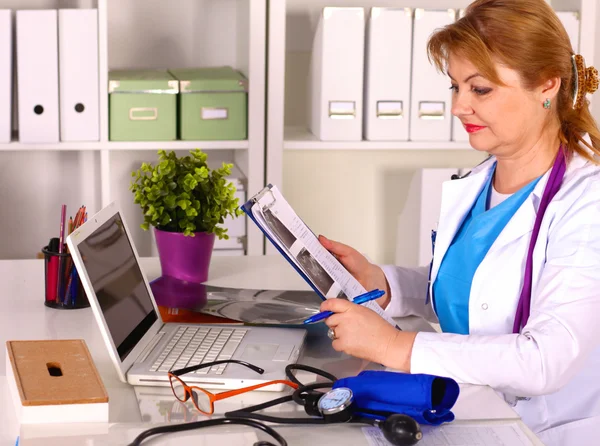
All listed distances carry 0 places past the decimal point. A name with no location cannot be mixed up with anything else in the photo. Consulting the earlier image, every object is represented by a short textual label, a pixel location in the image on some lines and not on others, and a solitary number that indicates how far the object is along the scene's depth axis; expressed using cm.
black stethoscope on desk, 104
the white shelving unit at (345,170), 298
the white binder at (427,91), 261
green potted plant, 173
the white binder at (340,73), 258
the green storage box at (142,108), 257
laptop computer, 125
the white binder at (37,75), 247
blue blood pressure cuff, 111
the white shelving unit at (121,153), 290
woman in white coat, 128
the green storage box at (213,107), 260
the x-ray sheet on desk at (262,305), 152
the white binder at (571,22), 269
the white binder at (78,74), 249
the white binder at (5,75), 247
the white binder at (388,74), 259
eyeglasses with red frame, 117
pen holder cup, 162
